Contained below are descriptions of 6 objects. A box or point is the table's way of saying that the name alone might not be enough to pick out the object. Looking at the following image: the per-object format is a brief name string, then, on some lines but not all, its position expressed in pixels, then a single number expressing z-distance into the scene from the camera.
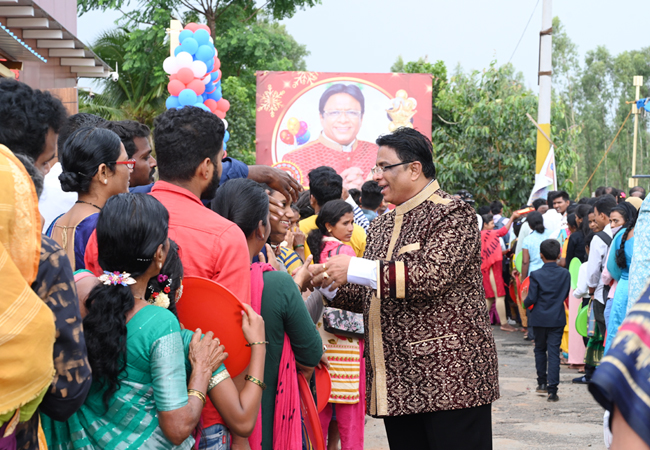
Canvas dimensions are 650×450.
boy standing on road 6.45
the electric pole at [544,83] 15.01
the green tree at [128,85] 18.80
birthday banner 14.89
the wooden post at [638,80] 22.97
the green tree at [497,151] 16.66
